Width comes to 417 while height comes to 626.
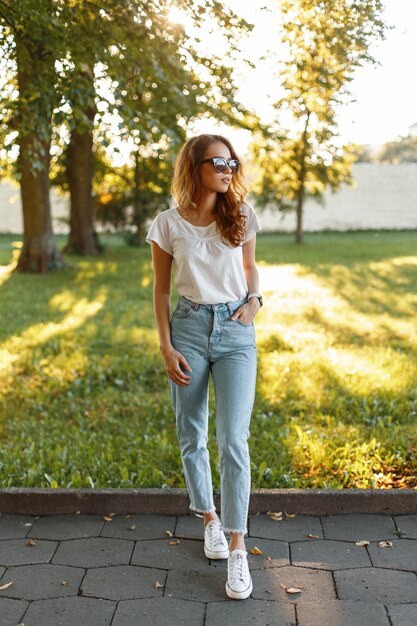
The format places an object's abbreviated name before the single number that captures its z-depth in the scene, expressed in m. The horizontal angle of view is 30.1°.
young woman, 3.40
